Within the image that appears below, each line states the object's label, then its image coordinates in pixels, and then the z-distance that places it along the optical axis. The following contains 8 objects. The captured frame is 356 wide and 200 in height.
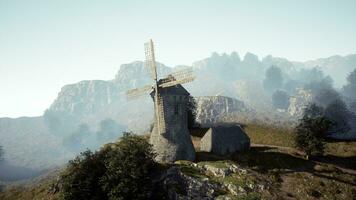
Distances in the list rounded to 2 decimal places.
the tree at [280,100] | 193.74
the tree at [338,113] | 101.88
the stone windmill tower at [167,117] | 41.97
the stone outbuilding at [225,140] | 52.69
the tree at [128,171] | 33.52
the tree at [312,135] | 52.84
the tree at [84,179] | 34.75
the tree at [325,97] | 164.50
